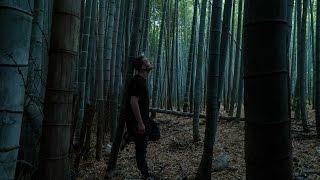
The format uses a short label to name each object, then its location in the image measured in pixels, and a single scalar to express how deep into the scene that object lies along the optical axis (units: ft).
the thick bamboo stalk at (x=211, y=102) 8.46
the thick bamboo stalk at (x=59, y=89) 4.37
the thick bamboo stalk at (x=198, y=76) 14.79
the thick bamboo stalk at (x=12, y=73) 2.93
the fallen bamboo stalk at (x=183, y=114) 18.32
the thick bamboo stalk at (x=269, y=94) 2.15
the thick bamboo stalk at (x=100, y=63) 14.25
